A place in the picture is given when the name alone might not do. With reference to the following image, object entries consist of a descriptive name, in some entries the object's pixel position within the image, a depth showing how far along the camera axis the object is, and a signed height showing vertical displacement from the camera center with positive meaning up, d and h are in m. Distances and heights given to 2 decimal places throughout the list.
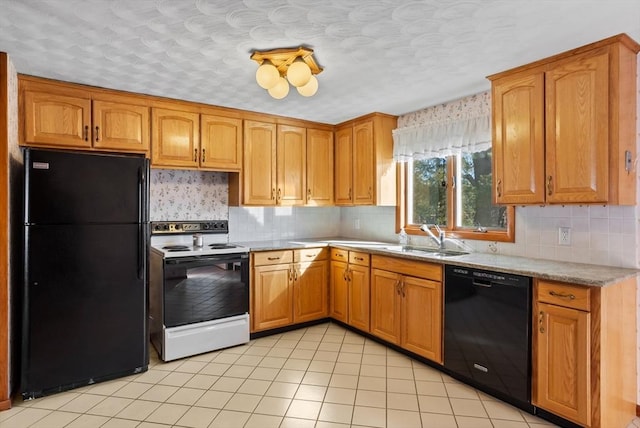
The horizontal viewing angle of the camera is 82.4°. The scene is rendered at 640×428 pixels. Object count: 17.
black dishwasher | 2.27 -0.80
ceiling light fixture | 2.21 +0.89
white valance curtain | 3.10 +0.77
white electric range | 3.07 -0.73
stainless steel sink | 3.09 -0.35
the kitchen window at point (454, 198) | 3.16 +0.14
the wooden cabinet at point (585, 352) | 1.98 -0.80
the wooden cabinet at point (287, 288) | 3.57 -0.78
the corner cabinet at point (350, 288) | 3.56 -0.78
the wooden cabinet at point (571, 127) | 2.14 +0.54
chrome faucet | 3.37 -0.22
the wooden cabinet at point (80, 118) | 2.75 +0.76
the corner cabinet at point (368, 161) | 3.86 +0.56
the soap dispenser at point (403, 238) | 3.82 -0.27
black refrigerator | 2.47 -0.41
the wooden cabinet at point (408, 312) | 2.85 -0.85
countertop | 2.03 -0.35
